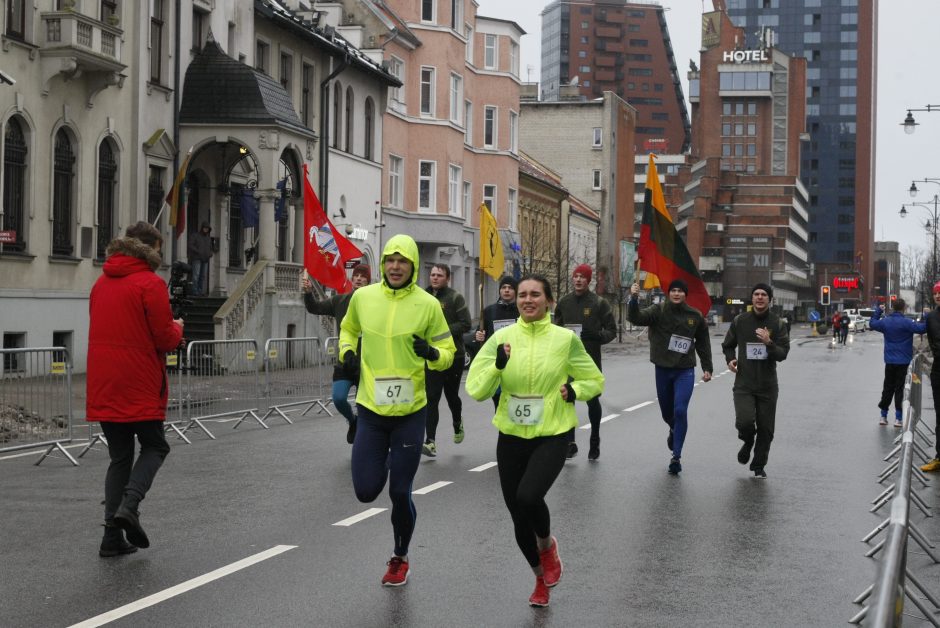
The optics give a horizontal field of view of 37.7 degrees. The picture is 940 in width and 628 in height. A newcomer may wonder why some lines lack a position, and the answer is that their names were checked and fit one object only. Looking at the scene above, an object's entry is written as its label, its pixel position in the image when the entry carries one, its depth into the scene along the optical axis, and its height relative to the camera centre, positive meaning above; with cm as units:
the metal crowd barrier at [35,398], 1409 -130
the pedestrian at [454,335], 1285 -57
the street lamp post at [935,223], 6421 +333
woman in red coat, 832 -52
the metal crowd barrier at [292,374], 1931 -140
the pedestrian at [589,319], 1405 -36
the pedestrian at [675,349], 1312 -62
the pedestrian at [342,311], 1388 -32
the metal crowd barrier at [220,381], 1725 -133
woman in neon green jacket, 723 -63
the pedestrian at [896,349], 1873 -82
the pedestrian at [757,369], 1297 -79
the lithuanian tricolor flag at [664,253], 1498 +36
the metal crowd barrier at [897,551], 433 -102
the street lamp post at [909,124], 4291 +522
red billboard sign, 18590 +69
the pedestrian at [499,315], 1395 -34
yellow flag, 2098 +58
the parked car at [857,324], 10065 -265
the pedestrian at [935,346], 1375 -56
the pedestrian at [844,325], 7062 -185
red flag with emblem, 2031 +47
